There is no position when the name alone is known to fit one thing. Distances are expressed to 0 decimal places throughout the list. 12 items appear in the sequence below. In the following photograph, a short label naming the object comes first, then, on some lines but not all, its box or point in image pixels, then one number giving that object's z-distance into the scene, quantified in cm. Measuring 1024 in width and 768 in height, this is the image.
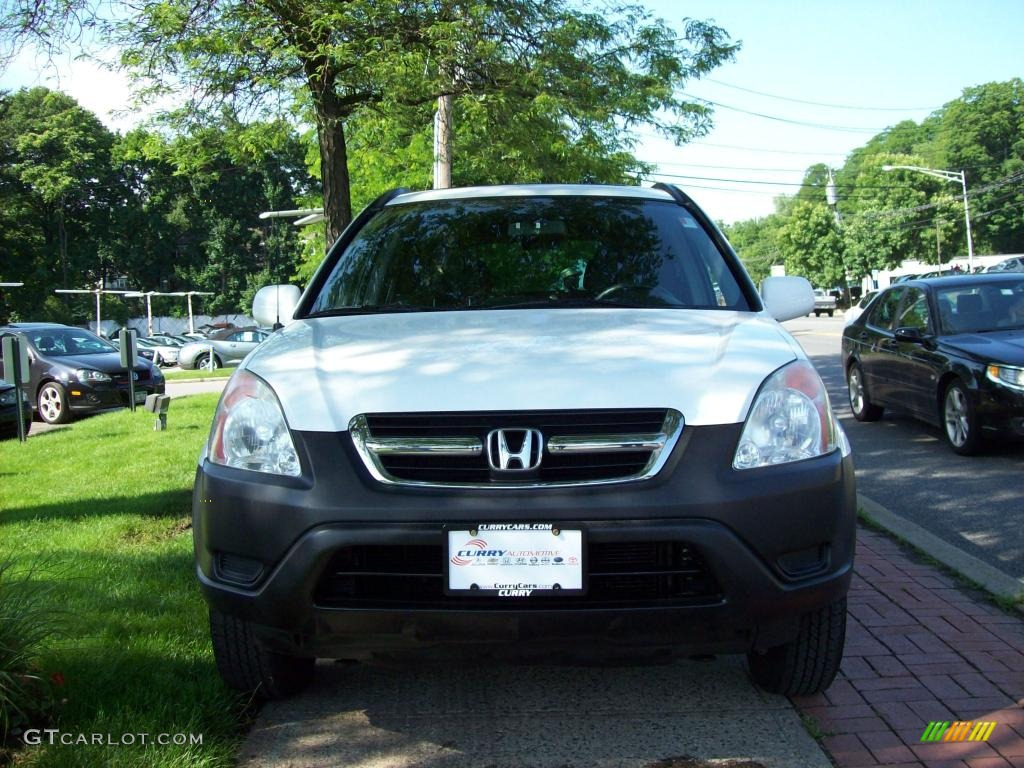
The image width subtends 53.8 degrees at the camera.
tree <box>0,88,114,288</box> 5920
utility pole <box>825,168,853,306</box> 10787
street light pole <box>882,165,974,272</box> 5399
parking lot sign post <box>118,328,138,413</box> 1273
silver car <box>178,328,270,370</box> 3456
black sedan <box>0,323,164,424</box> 1591
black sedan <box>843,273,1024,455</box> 805
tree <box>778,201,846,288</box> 8831
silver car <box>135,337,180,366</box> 4669
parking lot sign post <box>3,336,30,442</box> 1091
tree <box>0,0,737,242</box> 714
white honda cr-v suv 265
